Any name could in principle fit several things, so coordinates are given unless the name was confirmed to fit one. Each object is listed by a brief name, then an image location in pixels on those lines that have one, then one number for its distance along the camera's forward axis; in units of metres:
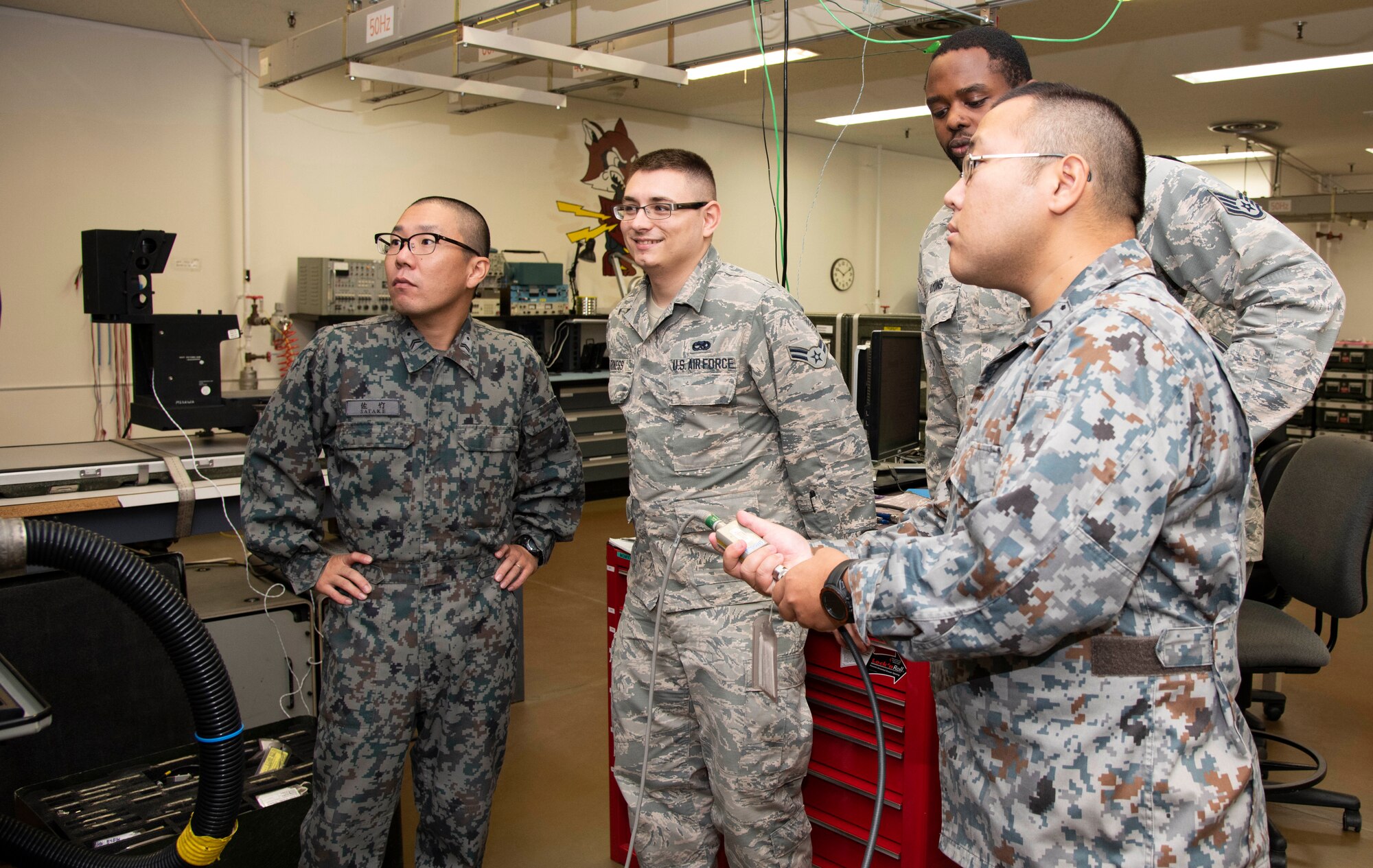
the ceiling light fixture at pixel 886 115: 8.20
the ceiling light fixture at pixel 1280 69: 6.37
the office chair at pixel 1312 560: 2.39
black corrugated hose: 0.89
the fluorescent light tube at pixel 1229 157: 10.72
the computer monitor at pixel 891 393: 3.12
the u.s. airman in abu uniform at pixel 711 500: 1.88
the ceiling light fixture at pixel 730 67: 5.86
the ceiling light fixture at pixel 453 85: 5.01
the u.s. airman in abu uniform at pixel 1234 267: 1.66
